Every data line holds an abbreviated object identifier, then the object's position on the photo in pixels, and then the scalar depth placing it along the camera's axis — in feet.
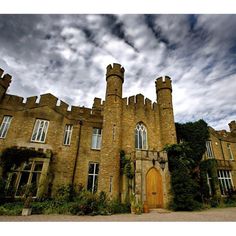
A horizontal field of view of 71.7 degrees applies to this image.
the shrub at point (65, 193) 37.59
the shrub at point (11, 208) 27.96
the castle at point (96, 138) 38.34
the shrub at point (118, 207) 31.98
